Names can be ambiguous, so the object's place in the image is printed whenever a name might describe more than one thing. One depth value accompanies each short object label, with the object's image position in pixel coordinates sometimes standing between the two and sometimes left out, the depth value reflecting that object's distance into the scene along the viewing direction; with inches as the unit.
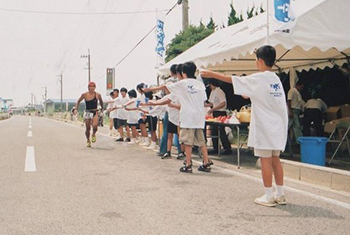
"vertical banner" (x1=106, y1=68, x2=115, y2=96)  1770.5
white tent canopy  262.8
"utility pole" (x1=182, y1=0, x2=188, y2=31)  740.0
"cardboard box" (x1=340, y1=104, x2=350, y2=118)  379.6
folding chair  304.4
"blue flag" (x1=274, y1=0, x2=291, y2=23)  261.3
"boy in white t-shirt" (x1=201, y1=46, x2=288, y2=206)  176.9
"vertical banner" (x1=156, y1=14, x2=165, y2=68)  679.7
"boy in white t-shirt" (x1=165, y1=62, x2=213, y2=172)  266.4
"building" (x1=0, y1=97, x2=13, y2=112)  5462.6
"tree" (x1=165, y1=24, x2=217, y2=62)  916.6
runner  446.0
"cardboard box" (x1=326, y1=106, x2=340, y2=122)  381.7
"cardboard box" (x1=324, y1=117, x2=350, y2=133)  330.8
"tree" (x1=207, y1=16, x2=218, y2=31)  1067.3
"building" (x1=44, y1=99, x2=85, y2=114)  4766.2
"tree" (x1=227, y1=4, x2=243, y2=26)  968.9
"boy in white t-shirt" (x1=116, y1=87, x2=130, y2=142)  522.9
